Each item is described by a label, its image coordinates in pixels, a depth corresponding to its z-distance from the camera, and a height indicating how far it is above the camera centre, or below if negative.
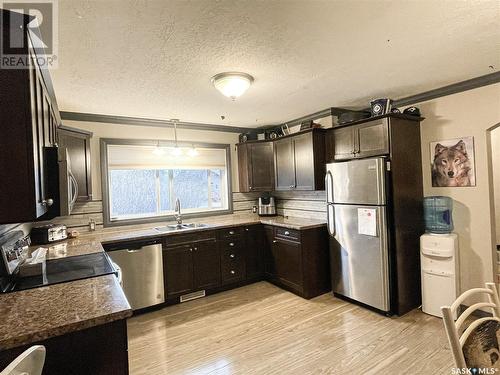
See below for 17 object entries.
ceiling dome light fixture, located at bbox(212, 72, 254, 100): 2.34 +0.96
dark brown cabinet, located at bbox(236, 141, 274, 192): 4.41 +0.39
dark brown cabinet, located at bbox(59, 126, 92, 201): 2.88 +0.47
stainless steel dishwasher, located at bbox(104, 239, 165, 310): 3.09 -0.89
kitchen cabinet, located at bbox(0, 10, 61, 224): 1.10 +0.25
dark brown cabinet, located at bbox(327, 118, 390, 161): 2.89 +0.52
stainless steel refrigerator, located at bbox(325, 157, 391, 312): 2.80 -0.50
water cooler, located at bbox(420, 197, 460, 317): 2.69 -0.79
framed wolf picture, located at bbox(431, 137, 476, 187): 2.78 +0.20
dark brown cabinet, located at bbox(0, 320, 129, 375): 1.16 -0.70
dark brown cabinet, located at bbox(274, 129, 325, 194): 3.61 +0.38
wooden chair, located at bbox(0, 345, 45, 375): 0.70 -0.46
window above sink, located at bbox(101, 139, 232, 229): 3.68 +0.20
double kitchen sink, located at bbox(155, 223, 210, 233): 3.65 -0.48
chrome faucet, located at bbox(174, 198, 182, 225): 3.92 -0.29
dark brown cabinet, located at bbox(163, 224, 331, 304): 3.40 -0.95
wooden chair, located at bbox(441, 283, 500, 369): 1.09 -0.68
